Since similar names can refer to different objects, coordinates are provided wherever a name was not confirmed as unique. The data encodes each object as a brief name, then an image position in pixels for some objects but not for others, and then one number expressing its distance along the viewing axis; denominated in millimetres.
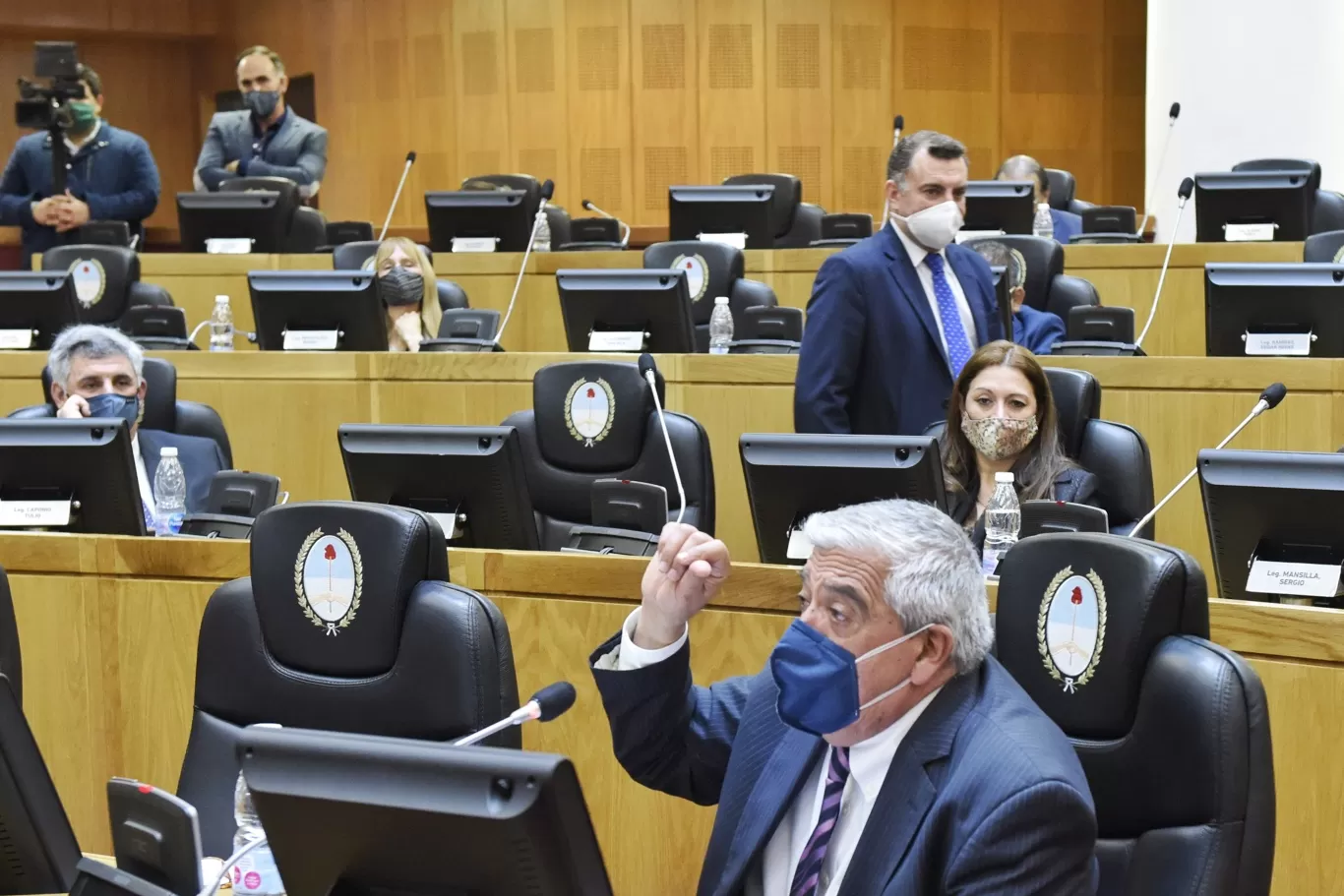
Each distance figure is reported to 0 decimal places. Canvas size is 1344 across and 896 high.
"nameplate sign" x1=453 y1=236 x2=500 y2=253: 7390
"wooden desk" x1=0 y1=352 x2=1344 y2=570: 4438
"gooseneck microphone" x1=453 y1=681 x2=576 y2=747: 1835
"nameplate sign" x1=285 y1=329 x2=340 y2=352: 5504
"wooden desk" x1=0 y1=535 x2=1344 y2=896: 2412
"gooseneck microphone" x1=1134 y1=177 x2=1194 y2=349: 6071
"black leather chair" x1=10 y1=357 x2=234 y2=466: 4469
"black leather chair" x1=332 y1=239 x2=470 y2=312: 6855
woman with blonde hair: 5926
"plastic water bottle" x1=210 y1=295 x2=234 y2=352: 6258
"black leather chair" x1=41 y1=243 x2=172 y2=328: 6922
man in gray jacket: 8297
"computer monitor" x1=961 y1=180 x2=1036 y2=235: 6730
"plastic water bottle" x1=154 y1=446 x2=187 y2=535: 4133
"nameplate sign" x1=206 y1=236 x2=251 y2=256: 7512
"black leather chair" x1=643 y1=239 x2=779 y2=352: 6297
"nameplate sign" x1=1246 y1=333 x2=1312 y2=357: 4617
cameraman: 7805
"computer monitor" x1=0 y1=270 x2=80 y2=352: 5867
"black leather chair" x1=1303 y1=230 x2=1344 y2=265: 5766
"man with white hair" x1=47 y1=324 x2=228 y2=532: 4203
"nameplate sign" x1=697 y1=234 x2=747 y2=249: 7062
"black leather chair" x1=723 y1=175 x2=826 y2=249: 7844
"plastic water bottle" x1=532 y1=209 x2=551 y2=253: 7637
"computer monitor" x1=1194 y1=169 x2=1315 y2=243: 6613
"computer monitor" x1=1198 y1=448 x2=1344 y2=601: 2744
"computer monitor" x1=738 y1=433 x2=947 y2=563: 2957
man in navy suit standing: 3791
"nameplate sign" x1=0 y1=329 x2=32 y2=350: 5875
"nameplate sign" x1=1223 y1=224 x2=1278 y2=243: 6684
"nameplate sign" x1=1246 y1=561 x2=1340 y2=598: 2740
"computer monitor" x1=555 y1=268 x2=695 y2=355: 5195
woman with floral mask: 3488
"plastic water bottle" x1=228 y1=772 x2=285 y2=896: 1964
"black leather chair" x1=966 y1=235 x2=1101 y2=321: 5828
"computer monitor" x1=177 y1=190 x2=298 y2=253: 7496
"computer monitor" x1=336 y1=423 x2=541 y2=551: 3205
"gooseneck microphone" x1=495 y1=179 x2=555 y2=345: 6754
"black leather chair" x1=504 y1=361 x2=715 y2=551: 4109
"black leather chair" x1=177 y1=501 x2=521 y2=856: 2416
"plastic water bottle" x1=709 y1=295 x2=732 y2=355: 5965
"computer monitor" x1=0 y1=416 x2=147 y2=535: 3432
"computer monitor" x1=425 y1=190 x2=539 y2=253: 7352
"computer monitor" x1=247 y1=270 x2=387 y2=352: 5441
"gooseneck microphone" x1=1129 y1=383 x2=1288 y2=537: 3215
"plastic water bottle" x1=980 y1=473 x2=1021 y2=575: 3344
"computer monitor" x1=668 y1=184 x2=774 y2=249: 7066
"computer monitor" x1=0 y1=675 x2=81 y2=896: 1957
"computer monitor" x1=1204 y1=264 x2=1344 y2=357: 4586
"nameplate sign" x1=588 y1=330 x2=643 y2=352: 5266
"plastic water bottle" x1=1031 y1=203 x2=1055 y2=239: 7160
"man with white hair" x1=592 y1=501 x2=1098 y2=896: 1752
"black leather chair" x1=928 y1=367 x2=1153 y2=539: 3529
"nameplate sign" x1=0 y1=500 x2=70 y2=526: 3445
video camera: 7609
